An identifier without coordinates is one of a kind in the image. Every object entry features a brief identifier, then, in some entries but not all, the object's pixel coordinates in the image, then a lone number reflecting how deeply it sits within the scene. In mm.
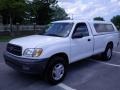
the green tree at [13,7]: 11538
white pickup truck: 2585
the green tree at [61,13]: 29939
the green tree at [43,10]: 20142
